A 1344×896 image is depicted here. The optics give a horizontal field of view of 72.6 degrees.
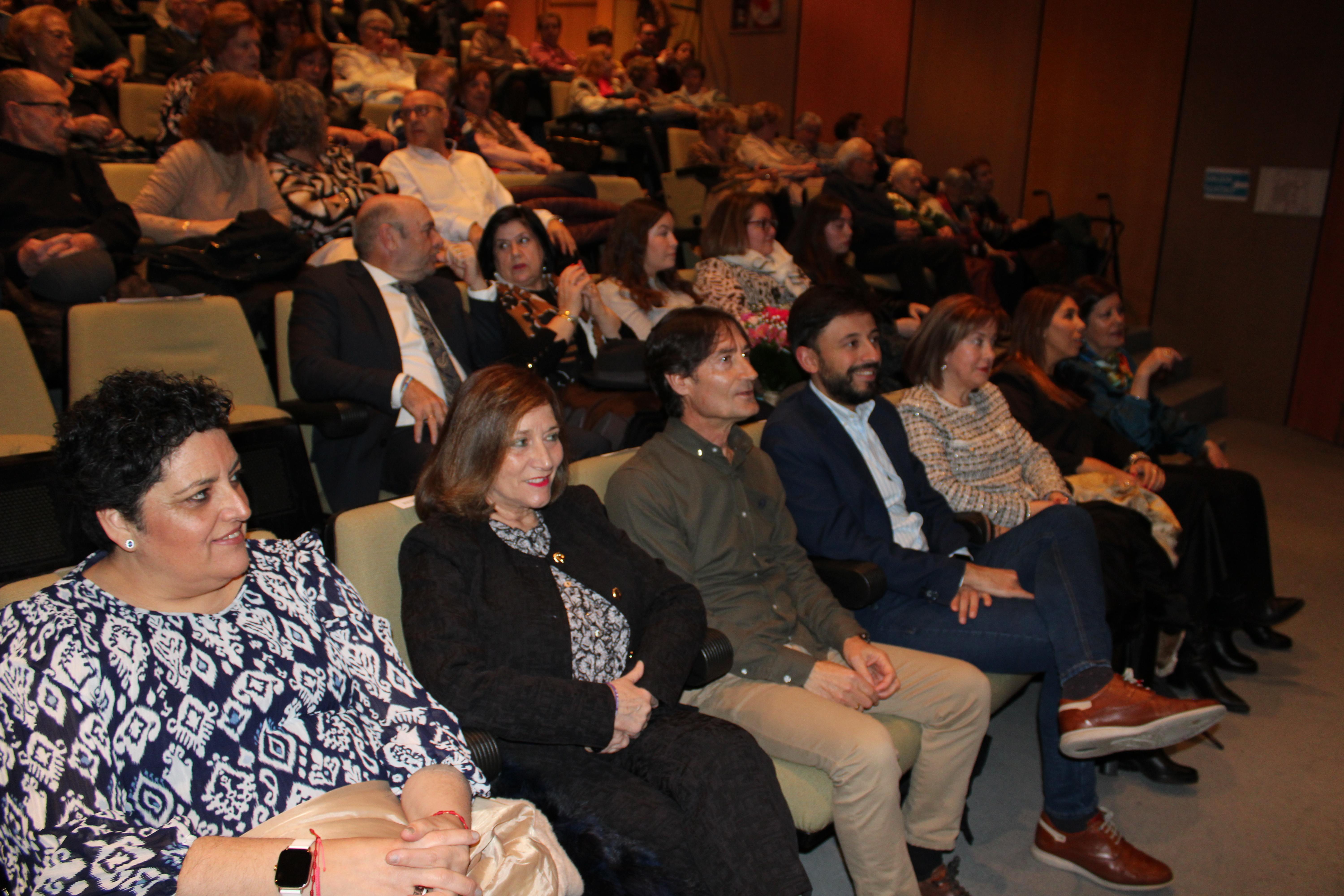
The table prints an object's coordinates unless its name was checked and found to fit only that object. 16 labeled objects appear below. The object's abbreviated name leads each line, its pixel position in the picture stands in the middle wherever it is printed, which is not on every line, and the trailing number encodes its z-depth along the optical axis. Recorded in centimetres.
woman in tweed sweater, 256
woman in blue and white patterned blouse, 108
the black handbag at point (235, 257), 297
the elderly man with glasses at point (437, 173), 390
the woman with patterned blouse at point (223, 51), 372
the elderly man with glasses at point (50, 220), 262
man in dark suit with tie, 254
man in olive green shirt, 173
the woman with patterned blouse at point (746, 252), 394
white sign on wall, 636
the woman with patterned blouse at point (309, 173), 339
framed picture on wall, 979
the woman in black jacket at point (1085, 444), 296
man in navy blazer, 209
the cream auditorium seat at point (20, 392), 220
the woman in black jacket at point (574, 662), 148
